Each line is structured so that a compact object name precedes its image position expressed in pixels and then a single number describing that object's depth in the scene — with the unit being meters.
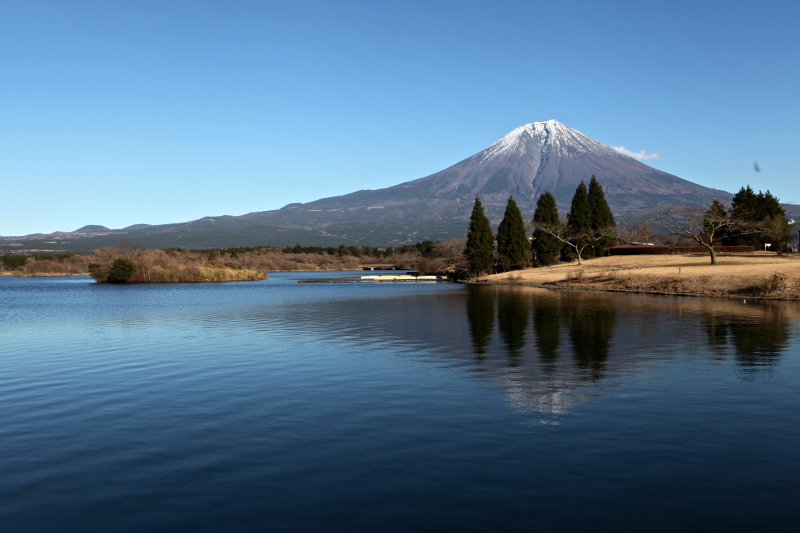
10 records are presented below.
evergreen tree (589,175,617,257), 94.44
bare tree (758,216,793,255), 75.44
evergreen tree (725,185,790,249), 82.38
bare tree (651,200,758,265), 69.22
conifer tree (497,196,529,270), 90.75
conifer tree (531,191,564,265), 94.44
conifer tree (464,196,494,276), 91.25
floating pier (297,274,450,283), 104.62
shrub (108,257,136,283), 94.88
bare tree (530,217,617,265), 91.31
